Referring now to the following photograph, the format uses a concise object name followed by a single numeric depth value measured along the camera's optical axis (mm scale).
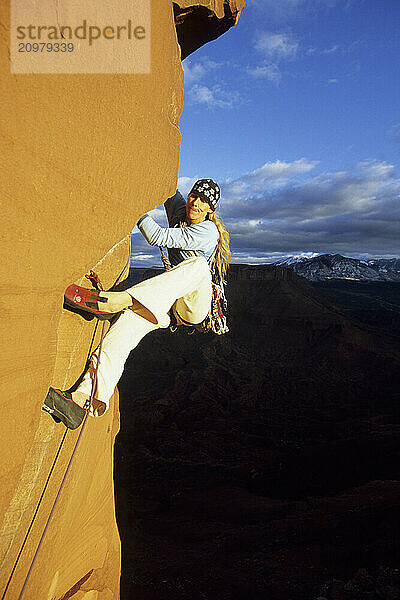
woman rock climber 2324
